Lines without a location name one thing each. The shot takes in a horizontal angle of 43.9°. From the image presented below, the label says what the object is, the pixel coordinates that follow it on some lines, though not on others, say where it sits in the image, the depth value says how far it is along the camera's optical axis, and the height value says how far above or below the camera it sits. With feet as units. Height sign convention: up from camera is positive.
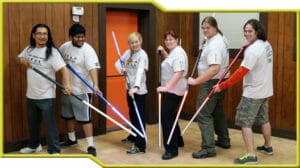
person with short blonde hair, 11.03 -0.30
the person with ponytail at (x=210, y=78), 10.17 -0.29
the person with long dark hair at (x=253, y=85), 9.87 -0.47
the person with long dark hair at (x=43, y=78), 10.37 -0.28
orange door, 13.48 +0.37
